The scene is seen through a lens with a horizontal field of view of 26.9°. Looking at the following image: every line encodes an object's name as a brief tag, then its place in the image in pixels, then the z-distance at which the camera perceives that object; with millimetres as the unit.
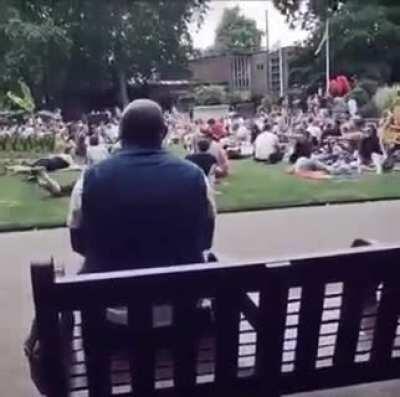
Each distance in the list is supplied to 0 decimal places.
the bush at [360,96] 30094
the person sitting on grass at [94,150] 14921
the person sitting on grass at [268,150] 17547
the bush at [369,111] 27047
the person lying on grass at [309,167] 14211
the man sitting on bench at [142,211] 2680
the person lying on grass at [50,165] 16250
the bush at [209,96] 42094
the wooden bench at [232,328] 2344
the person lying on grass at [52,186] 12086
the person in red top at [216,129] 19138
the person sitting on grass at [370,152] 15227
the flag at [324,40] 41906
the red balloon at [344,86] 31547
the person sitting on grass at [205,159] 11070
